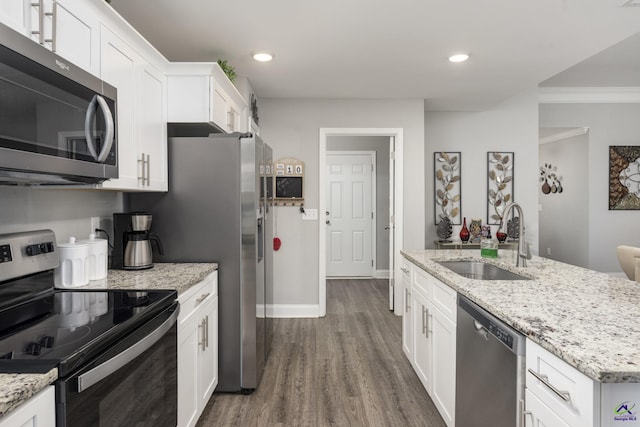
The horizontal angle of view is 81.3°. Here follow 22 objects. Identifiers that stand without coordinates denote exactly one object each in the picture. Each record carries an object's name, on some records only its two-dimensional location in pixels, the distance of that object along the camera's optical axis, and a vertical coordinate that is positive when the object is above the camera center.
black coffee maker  2.11 -0.18
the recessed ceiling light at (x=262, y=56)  2.92 +1.22
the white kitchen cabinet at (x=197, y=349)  1.78 -0.75
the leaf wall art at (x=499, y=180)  4.88 +0.39
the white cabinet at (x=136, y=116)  1.72 +0.50
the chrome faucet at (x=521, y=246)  2.14 -0.21
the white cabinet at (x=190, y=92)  2.39 +0.75
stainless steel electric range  0.98 -0.38
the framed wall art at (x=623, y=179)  5.42 +0.46
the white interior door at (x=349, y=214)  6.14 -0.07
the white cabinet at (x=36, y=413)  0.79 -0.46
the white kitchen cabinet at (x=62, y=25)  1.15 +0.64
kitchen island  0.91 -0.42
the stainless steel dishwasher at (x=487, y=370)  1.26 -0.62
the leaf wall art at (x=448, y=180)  4.95 +0.40
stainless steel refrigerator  2.40 -0.03
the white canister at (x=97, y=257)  1.80 -0.24
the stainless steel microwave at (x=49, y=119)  1.05 +0.30
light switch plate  4.18 -0.06
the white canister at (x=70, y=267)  1.67 -0.26
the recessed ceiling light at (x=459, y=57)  2.95 +1.22
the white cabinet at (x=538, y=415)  1.05 -0.61
